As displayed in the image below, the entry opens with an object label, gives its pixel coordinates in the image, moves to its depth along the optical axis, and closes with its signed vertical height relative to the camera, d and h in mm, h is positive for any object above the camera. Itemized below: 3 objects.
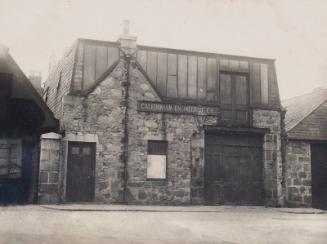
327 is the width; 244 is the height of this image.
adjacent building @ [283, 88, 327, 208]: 19172 +812
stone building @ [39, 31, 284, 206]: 17109 +1895
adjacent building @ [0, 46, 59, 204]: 8750 +1031
